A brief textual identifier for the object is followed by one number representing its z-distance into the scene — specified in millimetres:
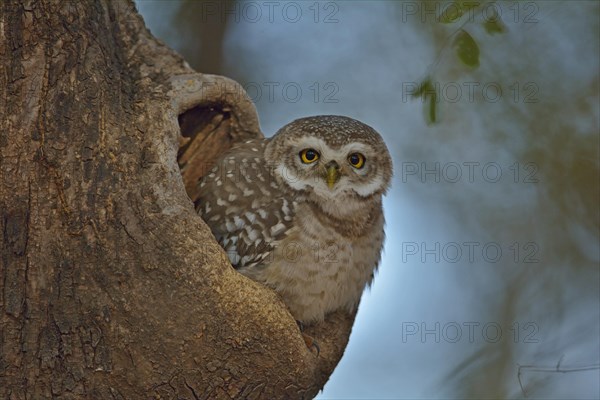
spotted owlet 8523
